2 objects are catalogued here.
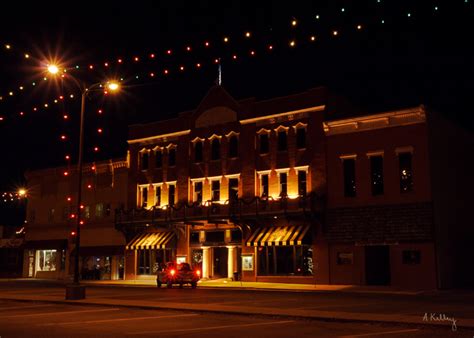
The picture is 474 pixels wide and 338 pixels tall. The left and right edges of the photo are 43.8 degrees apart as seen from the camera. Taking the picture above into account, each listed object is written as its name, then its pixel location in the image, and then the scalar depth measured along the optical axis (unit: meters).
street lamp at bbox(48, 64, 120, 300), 23.81
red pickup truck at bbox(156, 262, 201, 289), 34.19
